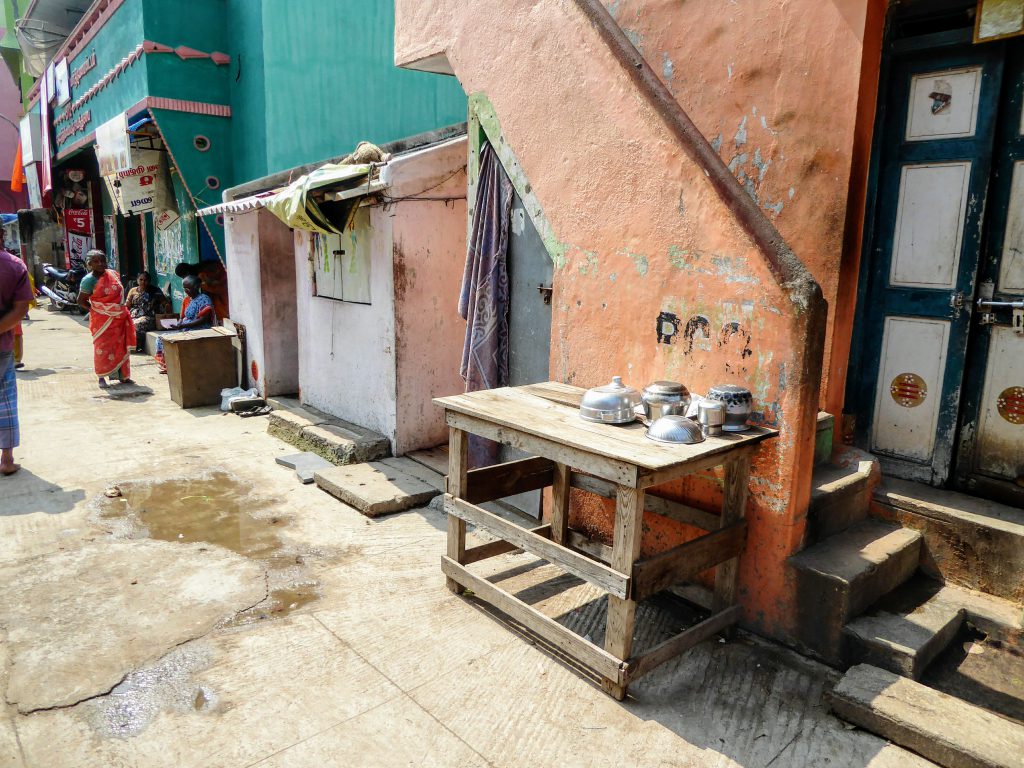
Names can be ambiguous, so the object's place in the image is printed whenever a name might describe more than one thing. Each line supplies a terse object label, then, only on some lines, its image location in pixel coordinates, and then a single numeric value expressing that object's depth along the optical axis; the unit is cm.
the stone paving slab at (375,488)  509
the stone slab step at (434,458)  584
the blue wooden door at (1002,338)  345
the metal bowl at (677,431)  295
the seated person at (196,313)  970
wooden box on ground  827
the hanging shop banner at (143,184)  1151
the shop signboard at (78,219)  1850
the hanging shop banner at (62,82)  1512
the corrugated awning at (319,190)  572
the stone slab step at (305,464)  584
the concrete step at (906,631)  292
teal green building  827
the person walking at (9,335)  533
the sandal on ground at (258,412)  798
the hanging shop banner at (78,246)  1927
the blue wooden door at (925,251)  357
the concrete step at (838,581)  307
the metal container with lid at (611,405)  325
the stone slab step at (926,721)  247
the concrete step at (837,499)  336
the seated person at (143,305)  1182
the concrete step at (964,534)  323
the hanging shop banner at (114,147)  1134
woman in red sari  890
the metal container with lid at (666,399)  321
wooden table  285
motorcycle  1748
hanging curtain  479
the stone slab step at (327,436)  605
